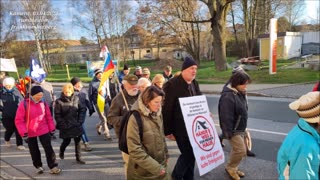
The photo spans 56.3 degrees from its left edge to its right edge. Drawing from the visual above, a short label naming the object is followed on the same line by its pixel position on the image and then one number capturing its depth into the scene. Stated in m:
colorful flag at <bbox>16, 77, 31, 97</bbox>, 7.13
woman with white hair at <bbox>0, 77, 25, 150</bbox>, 7.28
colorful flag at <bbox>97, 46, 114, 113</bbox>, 6.30
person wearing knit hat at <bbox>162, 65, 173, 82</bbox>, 9.10
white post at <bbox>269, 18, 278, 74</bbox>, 18.70
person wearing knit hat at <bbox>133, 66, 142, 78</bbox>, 9.13
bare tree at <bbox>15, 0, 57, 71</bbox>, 28.92
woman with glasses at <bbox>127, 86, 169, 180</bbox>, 2.97
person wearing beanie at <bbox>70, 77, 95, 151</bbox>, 6.46
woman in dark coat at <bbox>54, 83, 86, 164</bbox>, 5.46
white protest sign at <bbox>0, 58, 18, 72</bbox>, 8.30
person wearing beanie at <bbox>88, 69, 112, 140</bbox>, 7.43
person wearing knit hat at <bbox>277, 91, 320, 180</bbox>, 2.11
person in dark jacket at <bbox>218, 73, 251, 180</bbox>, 4.37
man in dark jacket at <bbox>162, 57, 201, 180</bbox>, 4.10
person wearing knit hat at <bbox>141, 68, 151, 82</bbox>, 7.77
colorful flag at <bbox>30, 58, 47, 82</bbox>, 7.80
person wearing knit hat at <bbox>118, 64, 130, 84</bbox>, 9.30
